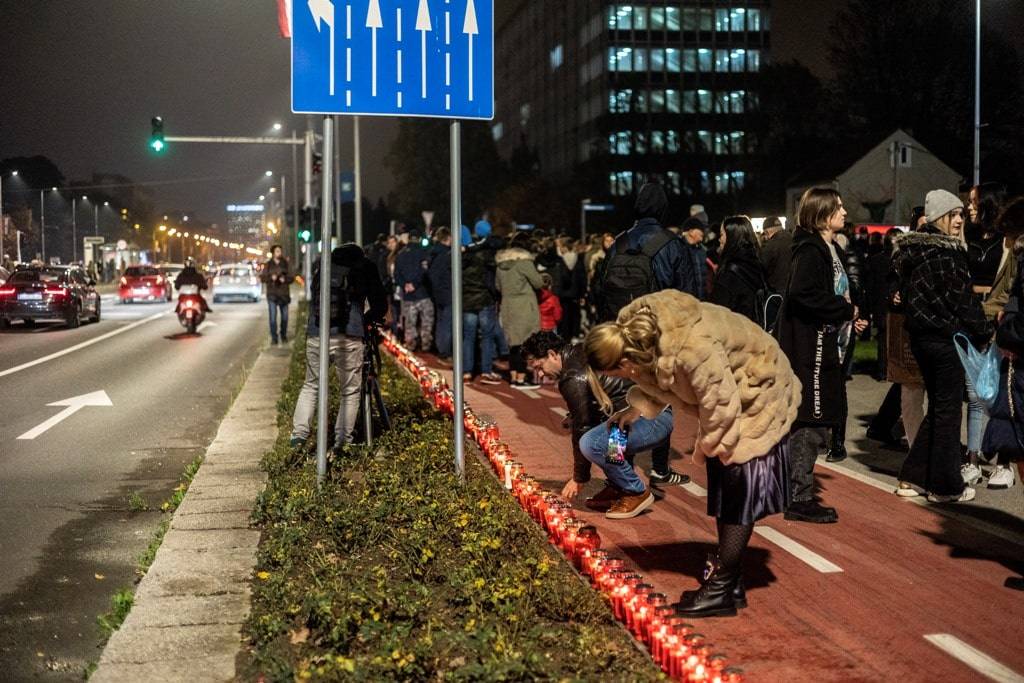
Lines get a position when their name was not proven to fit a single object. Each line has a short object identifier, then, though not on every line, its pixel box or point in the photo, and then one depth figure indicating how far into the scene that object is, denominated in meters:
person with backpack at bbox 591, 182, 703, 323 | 8.42
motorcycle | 28.58
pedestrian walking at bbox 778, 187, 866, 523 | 7.40
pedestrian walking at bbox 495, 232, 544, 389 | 14.76
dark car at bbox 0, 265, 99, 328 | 30.75
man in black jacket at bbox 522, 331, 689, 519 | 7.29
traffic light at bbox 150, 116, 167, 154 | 34.09
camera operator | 9.41
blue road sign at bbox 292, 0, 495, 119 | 7.73
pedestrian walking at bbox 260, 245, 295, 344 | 22.61
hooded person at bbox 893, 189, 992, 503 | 7.59
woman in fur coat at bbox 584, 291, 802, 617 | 5.01
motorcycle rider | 28.28
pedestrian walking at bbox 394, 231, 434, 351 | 18.22
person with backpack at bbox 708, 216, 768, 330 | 8.92
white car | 51.19
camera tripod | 9.74
